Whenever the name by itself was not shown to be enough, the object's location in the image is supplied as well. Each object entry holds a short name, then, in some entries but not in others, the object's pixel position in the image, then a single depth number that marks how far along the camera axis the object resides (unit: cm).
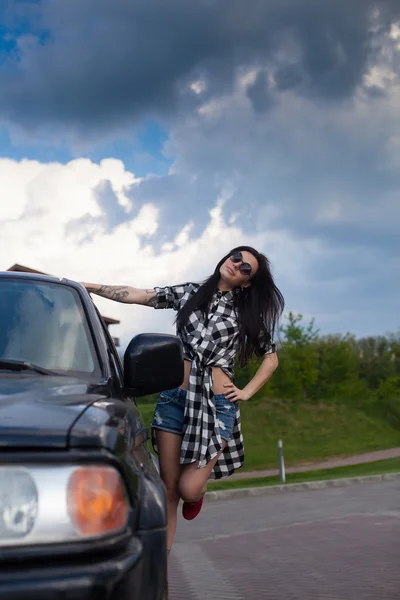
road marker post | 2120
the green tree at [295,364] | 6025
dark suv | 181
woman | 495
